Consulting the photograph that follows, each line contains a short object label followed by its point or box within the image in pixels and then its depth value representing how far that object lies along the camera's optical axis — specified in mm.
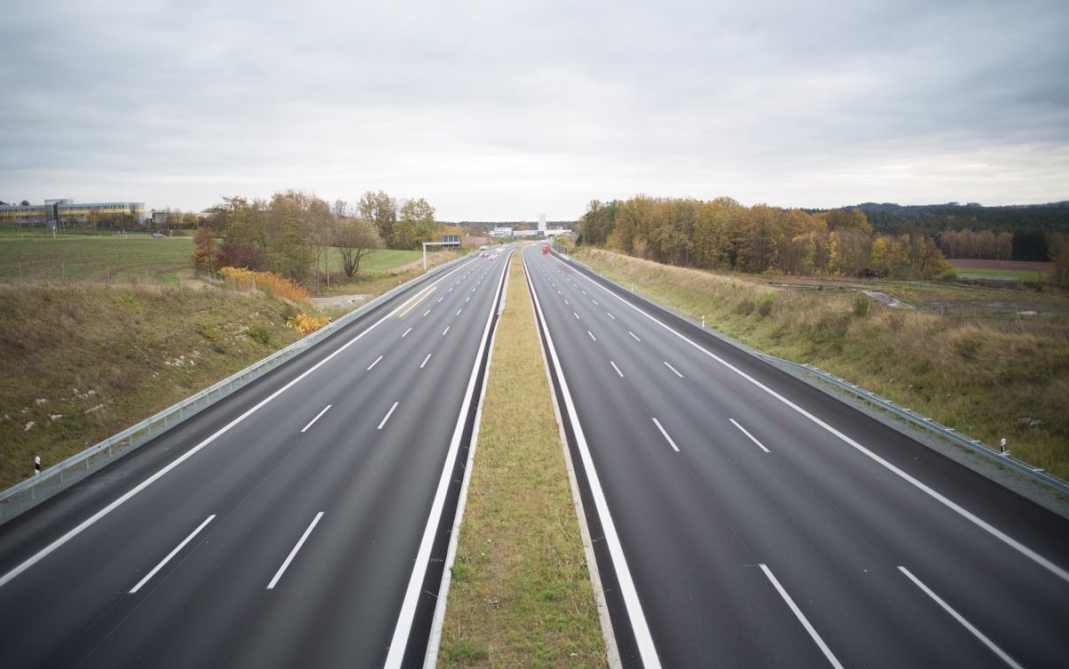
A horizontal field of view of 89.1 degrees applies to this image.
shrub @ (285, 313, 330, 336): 35344
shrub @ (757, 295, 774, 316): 33812
